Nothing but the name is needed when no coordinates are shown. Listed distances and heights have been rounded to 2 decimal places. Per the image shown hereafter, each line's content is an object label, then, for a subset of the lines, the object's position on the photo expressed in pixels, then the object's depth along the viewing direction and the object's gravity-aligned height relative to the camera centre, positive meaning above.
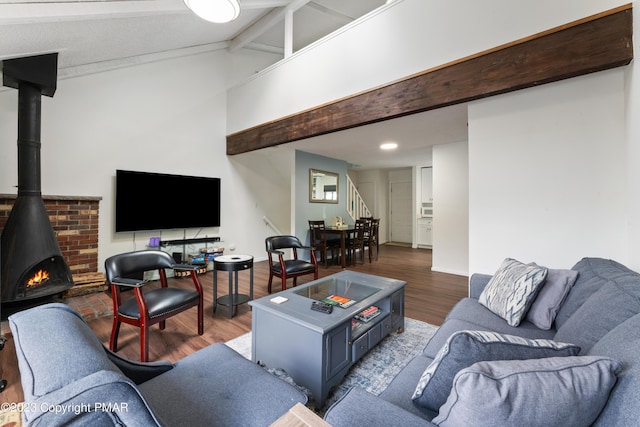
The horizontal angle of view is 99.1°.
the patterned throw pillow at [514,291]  1.71 -0.52
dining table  5.23 -0.43
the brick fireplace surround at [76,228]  3.39 -0.22
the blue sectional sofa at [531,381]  0.65 -0.45
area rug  1.74 -1.12
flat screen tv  4.02 +0.16
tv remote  1.79 -0.64
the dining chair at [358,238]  5.58 -0.53
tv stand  4.49 -0.53
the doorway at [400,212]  8.59 +0.01
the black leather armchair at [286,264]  3.43 -0.70
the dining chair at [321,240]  5.22 -0.56
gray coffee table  1.59 -0.81
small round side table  2.78 -0.59
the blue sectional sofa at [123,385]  0.55 -0.42
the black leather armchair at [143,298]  2.00 -0.71
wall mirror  5.75 +0.57
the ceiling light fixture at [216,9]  2.38 +1.84
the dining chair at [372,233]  5.87 -0.48
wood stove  2.60 -0.08
